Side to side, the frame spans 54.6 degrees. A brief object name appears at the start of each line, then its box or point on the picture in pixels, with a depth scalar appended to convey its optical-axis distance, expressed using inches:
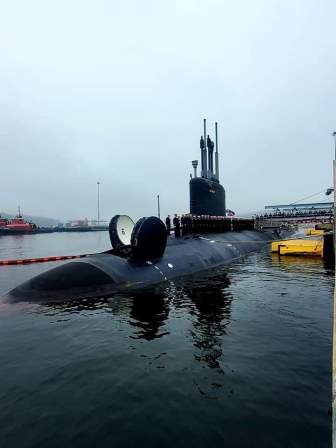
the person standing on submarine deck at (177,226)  1085.8
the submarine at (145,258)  601.9
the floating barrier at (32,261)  1336.0
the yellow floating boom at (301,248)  1160.2
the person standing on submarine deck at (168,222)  1152.8
